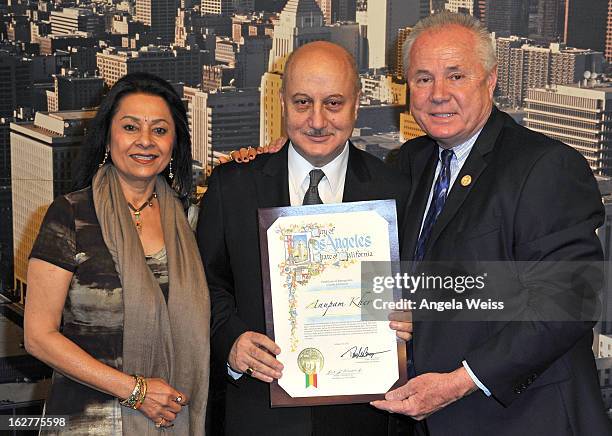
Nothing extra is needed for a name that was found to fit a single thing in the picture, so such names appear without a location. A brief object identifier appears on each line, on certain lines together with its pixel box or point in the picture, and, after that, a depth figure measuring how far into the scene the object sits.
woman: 2.70
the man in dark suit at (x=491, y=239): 2.47
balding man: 2.71
